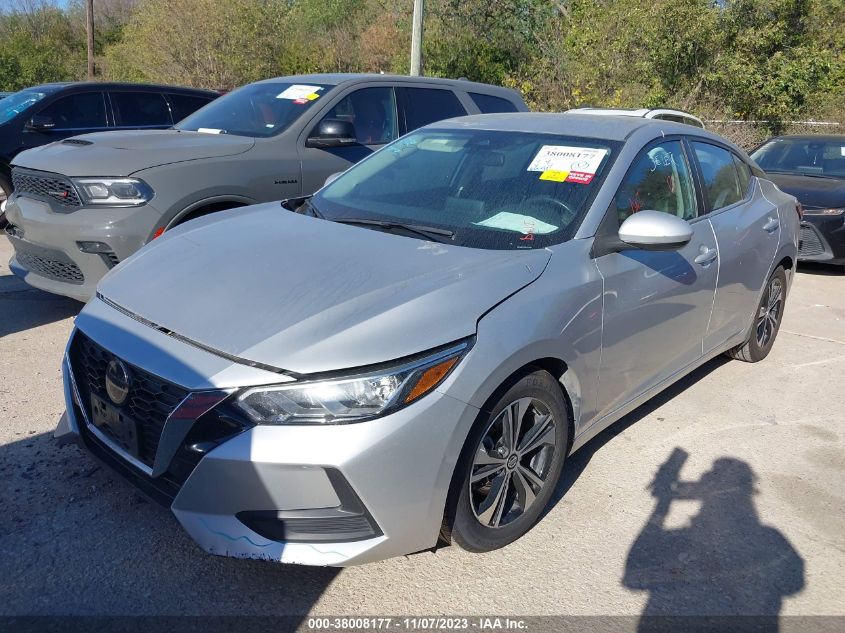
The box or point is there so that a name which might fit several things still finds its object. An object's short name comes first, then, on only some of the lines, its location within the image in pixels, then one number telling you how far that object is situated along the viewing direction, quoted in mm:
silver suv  4695
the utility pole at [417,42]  14320
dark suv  8000
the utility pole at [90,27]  32312
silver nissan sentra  2299
